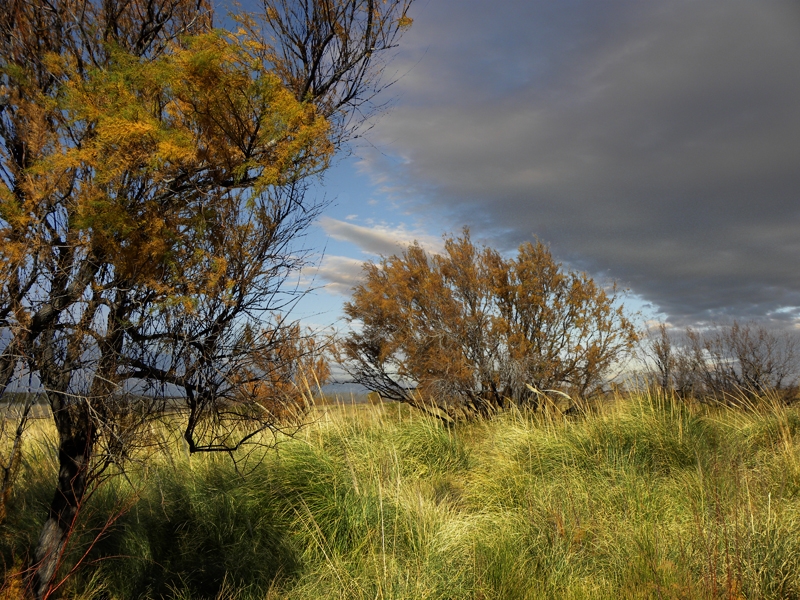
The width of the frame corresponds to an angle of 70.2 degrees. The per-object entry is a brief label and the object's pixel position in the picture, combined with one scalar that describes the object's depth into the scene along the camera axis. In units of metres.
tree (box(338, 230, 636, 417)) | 10.81
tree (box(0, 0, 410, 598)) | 3.23
